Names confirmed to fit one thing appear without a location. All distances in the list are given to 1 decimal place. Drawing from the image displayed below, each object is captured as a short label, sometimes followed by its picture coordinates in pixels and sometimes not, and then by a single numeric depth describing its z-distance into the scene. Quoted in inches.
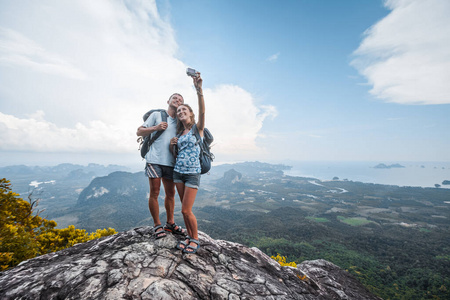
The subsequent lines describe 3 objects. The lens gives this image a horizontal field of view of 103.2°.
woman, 156.3
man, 164.6
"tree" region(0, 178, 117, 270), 191.3
